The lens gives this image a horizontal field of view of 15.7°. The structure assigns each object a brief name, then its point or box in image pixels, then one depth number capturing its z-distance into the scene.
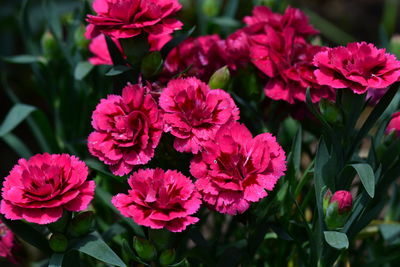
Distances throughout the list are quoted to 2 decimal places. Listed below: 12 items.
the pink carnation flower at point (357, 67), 0.71
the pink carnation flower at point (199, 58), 0.80
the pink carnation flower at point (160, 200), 0.69
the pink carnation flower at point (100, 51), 0.81
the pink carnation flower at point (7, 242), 0.76
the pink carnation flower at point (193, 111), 0.71
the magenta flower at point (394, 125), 0.77
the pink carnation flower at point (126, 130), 0.71
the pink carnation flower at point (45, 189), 0.69
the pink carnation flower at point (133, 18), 0.73
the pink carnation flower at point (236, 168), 0.69
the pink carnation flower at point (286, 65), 0.76
